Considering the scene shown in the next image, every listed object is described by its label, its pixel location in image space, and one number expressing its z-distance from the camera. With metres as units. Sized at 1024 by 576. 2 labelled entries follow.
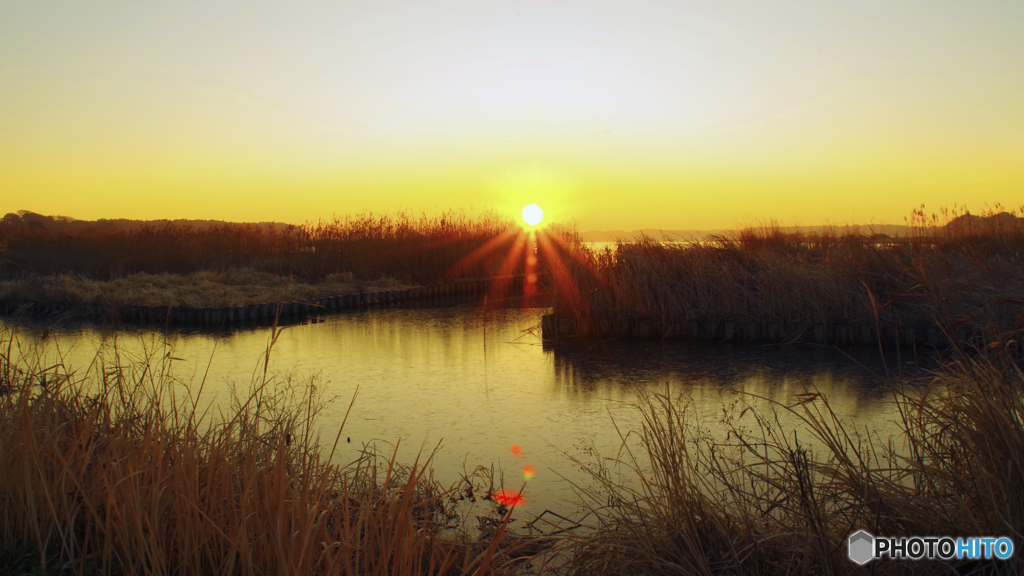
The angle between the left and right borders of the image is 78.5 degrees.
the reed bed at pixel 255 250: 18.19
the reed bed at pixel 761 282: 9.34
